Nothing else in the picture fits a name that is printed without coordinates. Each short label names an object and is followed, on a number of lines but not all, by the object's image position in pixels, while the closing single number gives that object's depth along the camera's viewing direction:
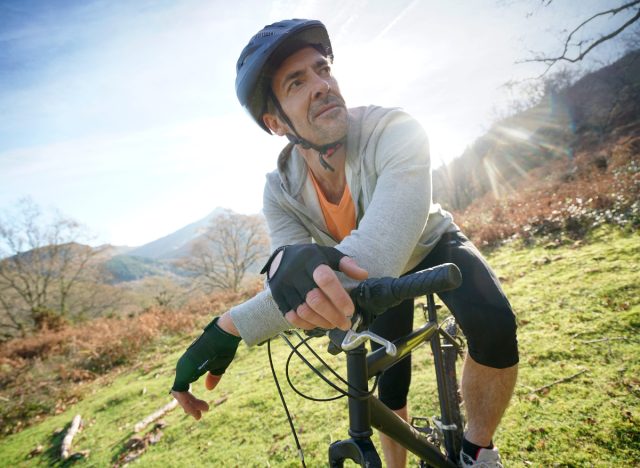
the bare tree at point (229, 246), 40.41
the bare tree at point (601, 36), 11.46
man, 1.04
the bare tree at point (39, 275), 27.14
